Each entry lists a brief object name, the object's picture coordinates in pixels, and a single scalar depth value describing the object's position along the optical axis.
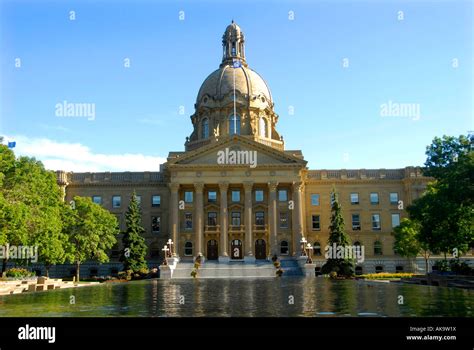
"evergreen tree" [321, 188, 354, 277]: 54.13
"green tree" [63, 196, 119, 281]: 53.09
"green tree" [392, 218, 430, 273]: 54.38
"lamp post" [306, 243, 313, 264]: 55.88
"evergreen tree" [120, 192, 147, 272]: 57.25
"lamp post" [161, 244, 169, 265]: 55.35
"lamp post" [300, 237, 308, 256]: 58.10
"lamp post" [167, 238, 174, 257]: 57.38
